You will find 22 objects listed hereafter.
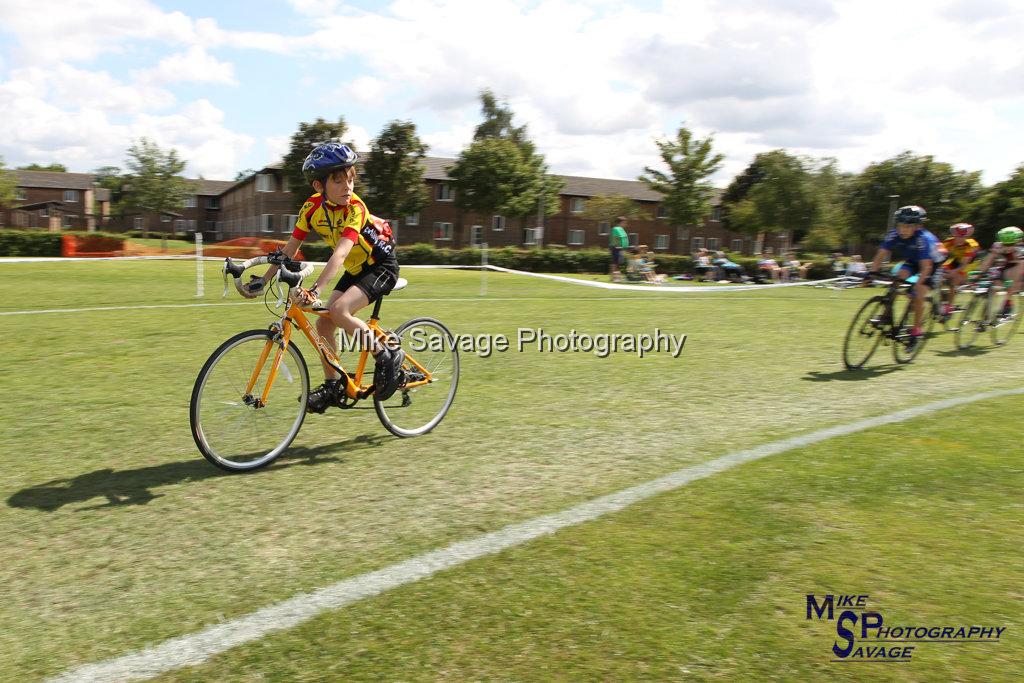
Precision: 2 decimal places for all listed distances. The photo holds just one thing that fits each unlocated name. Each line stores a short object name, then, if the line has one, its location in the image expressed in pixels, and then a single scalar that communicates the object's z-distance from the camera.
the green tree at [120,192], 75.69
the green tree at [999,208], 55.28
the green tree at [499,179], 67.81
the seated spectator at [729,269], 34.77
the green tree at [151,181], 74.06
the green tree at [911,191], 70.56
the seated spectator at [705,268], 35.69
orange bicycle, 4.75
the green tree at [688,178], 66.25
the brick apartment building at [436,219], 73.95
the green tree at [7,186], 68.31
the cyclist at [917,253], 9.75
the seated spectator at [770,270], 35.25
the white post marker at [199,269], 17.06
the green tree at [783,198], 73.75
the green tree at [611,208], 77.94
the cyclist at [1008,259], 12.55
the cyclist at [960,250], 12.97
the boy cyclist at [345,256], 4.93
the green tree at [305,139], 59.31
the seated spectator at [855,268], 33.29
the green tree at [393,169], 61.88
